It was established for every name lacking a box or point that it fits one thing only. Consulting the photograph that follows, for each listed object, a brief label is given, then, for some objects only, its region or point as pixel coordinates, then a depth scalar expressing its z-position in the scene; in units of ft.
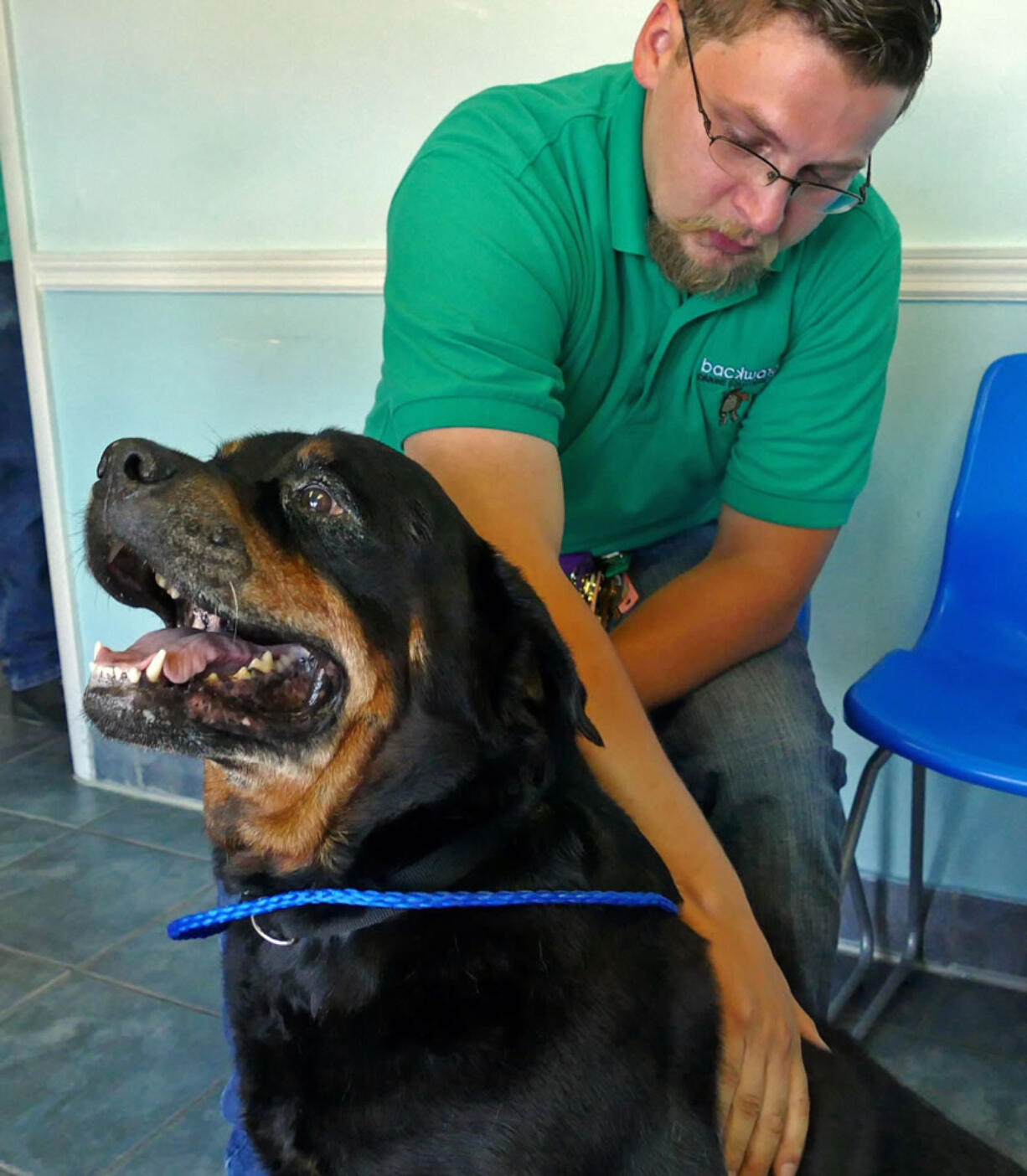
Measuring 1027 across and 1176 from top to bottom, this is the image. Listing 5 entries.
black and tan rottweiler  3.58
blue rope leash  3.64
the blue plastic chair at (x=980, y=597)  6.39
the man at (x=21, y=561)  10.18
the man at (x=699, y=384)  4.37
